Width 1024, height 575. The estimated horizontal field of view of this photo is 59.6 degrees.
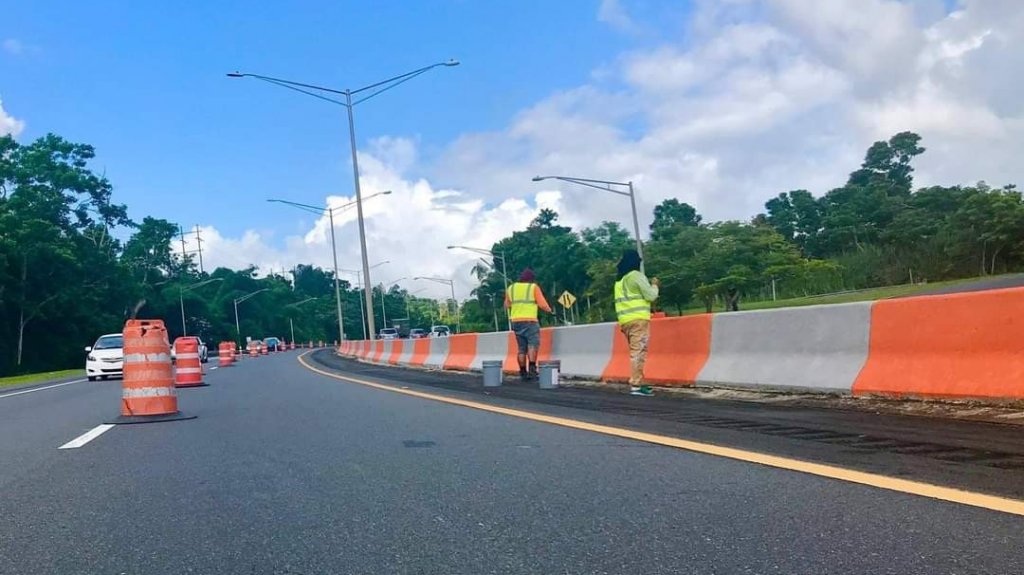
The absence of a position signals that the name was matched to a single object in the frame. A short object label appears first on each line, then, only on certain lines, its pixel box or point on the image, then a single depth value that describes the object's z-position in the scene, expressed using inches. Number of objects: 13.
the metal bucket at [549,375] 538.3
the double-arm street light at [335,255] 1882.4
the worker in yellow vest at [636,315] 459.2
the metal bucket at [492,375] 583.5
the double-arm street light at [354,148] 1257.0
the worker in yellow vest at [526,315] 603.5
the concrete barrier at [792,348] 356.5
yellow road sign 1483.8
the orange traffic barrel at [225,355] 1433.6
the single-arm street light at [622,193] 1530.5
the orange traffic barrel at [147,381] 406.6
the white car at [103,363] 1038.4
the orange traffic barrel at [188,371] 738.2
